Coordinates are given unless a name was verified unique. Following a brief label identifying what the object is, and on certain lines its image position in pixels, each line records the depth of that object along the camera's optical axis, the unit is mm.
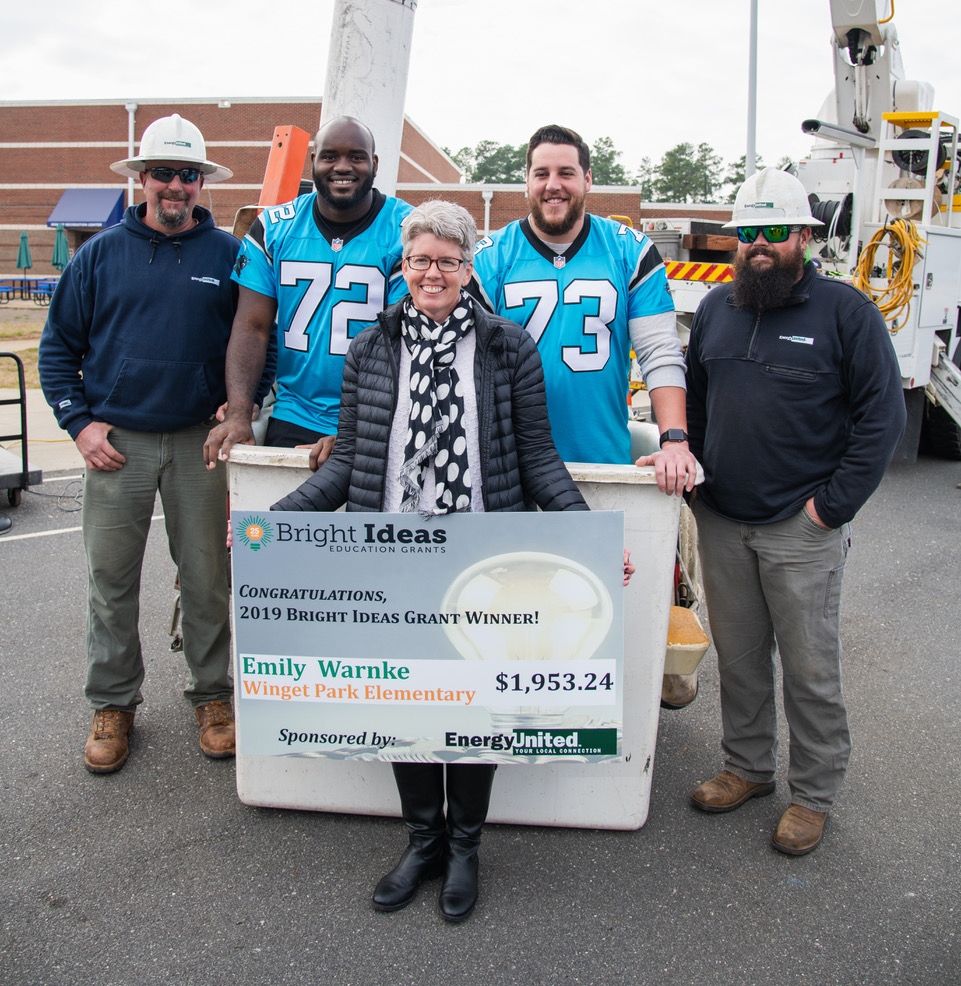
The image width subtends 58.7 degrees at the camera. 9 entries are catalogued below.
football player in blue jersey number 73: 3051
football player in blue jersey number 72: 3092
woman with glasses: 2504
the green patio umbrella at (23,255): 34375
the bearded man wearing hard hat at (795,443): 2798
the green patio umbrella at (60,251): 33500
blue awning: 40469
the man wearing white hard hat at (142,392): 3381
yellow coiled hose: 8797
